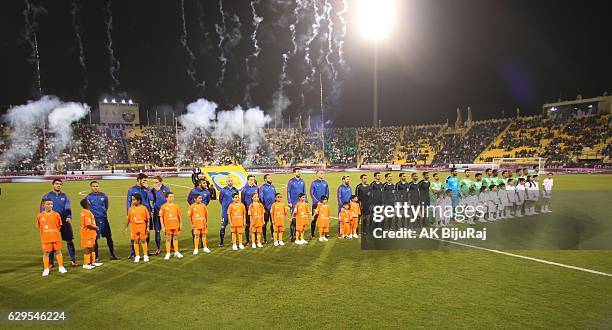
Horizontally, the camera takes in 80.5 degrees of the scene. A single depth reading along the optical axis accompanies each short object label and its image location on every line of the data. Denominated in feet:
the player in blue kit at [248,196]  35.32
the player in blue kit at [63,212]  27.14
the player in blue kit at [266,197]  35.81
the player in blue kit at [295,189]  36.76
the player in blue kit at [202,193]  33.42
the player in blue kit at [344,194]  37.35
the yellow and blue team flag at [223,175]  51.01
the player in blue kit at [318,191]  37.04
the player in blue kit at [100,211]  29.02
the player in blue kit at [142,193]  30.19
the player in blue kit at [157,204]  31.88
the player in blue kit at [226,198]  34.43
